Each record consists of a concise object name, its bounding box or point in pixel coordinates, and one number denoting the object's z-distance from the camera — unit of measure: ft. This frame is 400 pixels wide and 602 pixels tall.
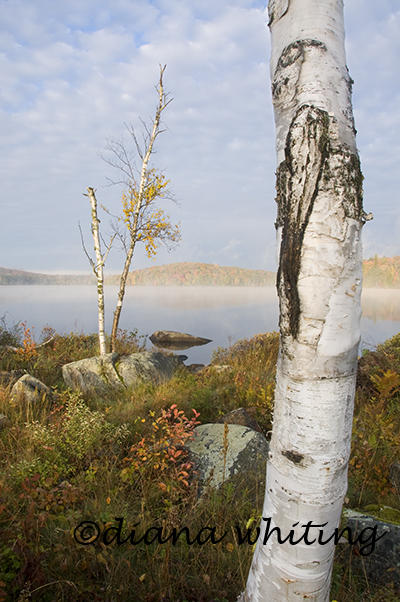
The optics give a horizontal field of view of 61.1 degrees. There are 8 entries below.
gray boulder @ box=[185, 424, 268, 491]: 13.64
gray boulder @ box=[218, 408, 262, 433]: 17.62
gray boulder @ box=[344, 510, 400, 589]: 9.04
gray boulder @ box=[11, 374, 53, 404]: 19.53
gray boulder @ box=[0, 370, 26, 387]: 22.66
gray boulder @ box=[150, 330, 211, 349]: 76.02
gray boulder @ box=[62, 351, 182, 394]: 27.04
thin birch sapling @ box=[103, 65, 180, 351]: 35.55
